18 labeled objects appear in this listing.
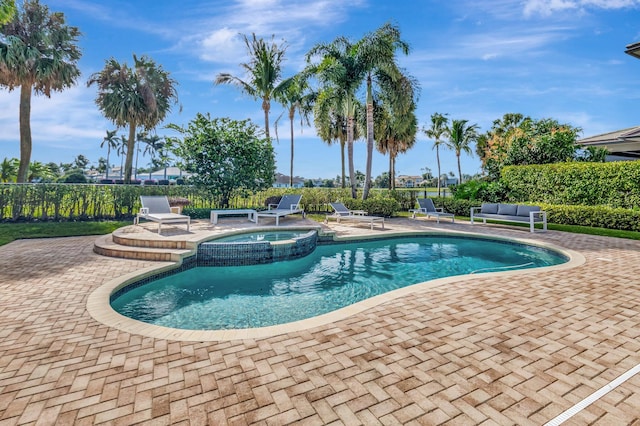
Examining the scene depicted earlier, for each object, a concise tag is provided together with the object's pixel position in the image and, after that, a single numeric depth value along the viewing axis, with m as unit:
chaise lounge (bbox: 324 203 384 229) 11.86
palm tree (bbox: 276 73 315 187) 18.50
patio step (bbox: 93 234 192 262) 6.67
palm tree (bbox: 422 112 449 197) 35.22
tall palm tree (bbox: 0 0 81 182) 14.84
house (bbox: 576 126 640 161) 10.03
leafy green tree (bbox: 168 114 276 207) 13.88
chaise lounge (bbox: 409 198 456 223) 14.43
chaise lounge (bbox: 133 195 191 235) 9.02
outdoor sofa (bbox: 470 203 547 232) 11.34
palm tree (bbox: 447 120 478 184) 32.16
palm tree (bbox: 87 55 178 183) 21.08
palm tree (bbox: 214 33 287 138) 19.56
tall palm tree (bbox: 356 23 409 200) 15.32
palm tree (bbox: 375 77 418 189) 16.28
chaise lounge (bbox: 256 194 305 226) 13.05
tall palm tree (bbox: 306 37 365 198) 15.87
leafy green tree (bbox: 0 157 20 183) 20.80
